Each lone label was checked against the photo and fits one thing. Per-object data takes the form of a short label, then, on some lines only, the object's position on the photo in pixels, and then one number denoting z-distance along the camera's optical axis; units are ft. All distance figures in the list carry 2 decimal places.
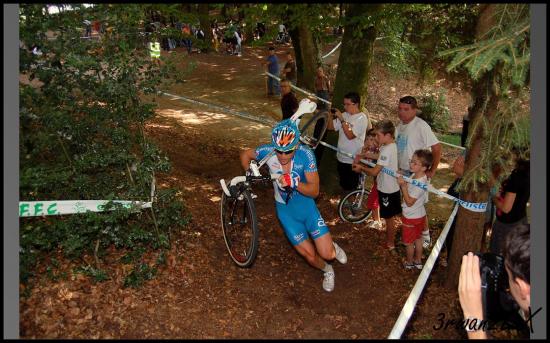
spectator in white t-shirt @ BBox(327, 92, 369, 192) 23.94
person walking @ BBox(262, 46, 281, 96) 54.13
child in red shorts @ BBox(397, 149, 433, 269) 18.80
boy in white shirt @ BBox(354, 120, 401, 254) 20.22
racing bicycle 17.48
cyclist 17.94
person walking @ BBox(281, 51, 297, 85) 47.18
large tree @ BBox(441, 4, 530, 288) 11.18
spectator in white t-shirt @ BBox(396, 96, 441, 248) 21.36
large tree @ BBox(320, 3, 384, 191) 26.89
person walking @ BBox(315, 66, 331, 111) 43.93
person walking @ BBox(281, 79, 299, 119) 29.99
